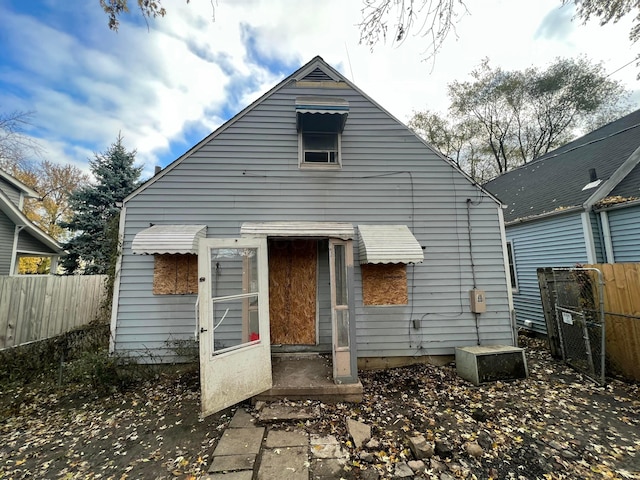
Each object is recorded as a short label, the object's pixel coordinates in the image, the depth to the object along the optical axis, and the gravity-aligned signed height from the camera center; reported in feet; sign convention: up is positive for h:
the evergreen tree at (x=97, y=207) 38.99 +11.48
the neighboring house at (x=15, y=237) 27.20 +5.27
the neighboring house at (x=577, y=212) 20.33 +5.12
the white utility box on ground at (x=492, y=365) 15.21 -5.38
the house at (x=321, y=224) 16.81 +3.28
